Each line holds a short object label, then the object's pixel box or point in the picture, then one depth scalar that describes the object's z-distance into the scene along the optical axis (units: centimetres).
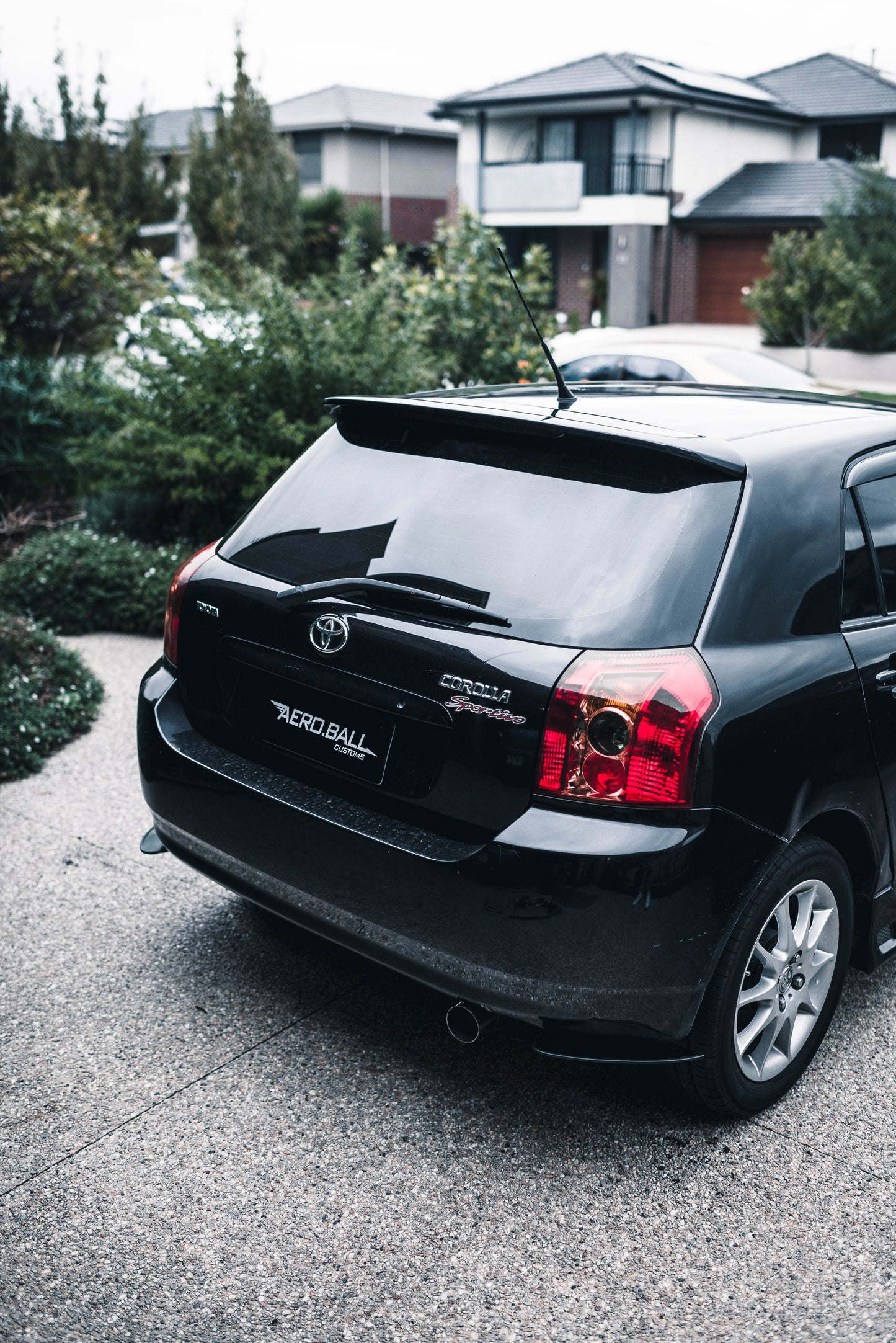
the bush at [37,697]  538
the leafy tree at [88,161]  2473
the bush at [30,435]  918
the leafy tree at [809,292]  2452
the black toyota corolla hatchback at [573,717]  262
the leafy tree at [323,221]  4028
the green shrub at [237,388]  770
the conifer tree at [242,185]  2867
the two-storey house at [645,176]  3659
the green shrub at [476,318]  1063
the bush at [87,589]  739
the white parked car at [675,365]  1257
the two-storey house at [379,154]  4878
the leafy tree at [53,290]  1037
